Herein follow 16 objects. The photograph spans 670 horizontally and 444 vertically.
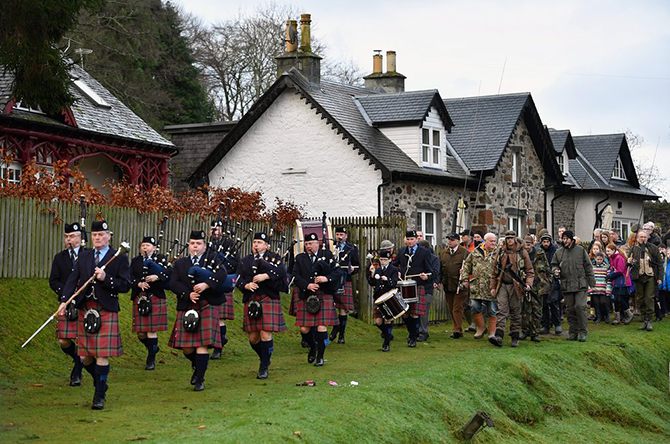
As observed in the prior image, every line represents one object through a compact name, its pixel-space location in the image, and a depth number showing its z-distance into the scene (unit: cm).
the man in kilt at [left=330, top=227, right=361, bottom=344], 1710
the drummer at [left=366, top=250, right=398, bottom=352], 1669
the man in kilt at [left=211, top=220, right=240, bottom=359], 1418
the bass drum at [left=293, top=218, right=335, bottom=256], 2068
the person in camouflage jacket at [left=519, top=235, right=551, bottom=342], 1864
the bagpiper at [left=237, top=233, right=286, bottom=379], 1291
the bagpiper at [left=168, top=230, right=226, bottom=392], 1173
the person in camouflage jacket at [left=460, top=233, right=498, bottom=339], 1786
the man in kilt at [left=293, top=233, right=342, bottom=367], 1428
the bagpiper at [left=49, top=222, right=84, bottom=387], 1182
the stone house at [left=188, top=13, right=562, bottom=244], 2827
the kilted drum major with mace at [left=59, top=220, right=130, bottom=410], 1065
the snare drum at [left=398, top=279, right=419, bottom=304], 1711
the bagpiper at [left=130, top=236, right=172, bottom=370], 1385
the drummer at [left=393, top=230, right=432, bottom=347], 1755
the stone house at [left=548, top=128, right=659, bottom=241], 4031
